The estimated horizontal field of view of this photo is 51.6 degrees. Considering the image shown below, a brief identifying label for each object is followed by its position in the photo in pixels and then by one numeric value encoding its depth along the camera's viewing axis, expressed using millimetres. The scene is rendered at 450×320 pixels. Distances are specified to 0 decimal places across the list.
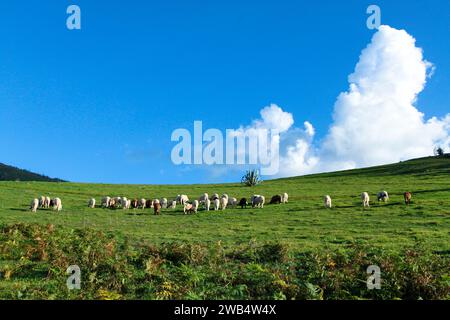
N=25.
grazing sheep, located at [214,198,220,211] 49094
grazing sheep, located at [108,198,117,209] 52469
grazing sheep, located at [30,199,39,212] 46712
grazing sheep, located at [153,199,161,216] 47156
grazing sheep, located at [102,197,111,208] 52844
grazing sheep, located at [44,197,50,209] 50419
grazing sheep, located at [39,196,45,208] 50062
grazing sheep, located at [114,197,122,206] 53506
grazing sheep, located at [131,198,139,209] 52812
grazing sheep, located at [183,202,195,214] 47200
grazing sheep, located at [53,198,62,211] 48328
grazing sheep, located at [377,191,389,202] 50675
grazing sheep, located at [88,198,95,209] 52406
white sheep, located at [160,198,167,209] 52559
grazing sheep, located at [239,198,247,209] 51031
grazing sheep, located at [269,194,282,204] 53188
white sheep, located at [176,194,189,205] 55781
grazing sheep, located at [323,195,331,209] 47762
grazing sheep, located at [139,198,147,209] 52750
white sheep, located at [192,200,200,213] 47812
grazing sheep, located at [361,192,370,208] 47462
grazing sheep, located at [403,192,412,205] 48400
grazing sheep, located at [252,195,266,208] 50250
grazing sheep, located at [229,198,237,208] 51875
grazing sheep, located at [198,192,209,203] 55422
